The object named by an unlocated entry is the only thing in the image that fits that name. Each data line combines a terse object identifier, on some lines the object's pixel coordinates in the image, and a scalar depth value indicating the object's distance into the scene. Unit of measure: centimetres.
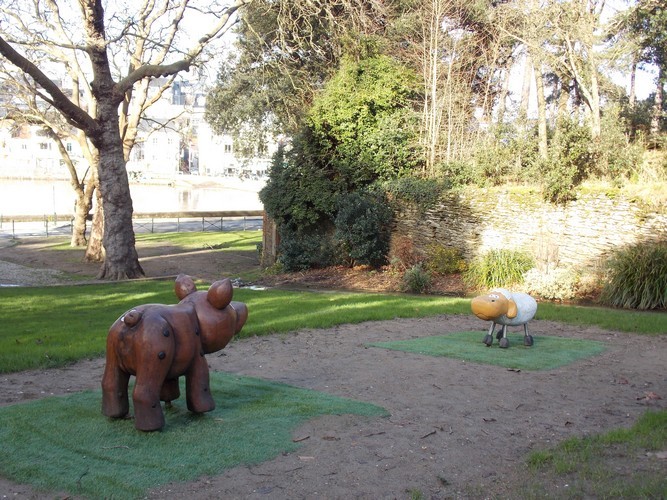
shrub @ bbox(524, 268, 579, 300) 1521
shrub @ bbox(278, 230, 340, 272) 2117
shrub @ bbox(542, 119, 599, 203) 1661
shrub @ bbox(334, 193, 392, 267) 1952
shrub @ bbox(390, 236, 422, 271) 1914
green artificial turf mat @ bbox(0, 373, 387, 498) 468
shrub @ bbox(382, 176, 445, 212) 1938
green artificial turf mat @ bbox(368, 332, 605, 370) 870
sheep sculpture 917
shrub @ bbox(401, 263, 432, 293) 1706
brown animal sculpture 541
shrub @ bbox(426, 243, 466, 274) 1833
